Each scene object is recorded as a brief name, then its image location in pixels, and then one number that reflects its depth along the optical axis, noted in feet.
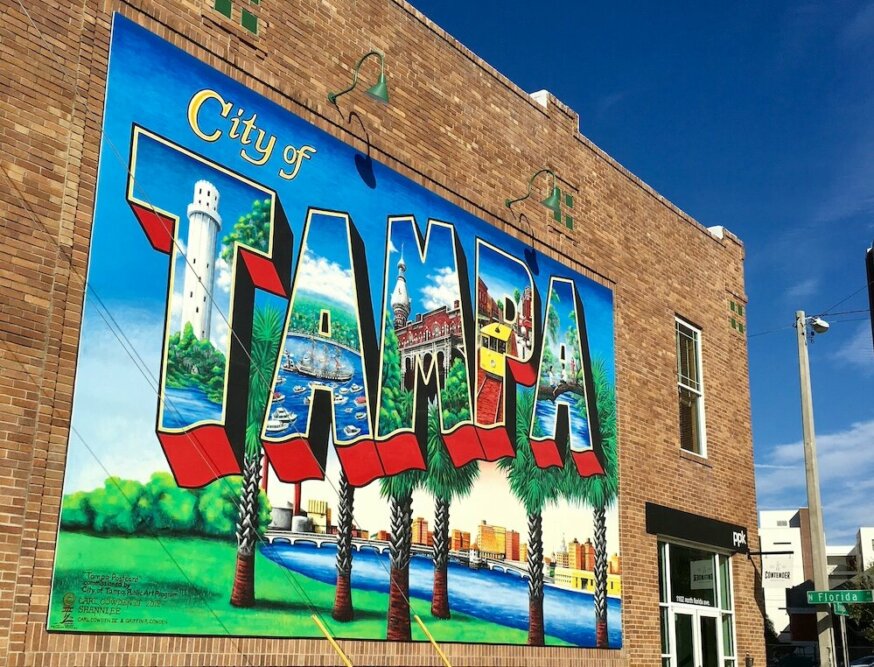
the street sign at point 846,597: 58.75
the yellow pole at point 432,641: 38.90
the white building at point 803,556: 253.44
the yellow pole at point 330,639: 34.65
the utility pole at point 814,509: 63.26
